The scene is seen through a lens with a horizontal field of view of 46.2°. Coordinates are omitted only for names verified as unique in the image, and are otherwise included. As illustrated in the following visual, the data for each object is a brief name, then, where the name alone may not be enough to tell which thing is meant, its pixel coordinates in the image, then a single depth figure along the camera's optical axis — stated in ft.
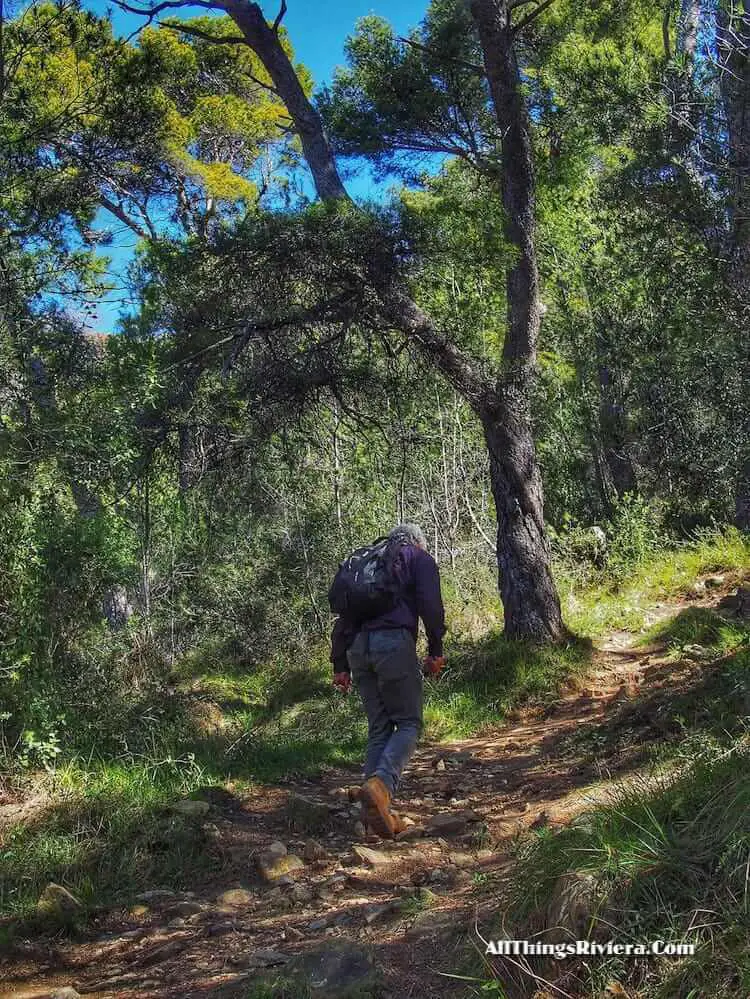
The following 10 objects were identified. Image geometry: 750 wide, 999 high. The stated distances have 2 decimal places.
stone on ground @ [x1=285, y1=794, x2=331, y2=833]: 17.25
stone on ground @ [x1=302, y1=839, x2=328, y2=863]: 15.28
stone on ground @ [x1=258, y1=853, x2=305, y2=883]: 14.61
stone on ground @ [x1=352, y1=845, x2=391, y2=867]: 14.39
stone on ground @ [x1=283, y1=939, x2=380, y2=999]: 9.43
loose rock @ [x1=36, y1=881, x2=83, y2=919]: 13.00
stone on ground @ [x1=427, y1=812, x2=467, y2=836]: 15.88
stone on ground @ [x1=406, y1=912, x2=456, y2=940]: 10.43
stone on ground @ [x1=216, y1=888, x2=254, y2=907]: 13.57
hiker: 16.74
